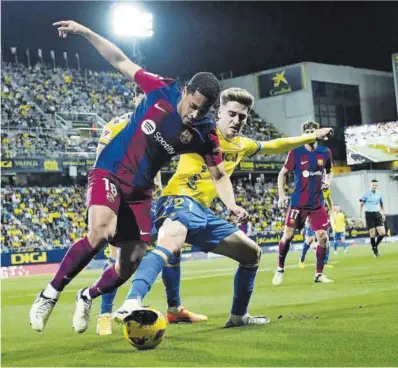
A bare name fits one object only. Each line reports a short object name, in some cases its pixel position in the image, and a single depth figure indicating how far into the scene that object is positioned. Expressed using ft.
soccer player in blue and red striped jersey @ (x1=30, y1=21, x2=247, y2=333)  18.60
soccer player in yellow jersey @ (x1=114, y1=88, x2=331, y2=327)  20.72
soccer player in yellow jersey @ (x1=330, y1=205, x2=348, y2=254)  90.12
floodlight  111.34
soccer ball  16.76
